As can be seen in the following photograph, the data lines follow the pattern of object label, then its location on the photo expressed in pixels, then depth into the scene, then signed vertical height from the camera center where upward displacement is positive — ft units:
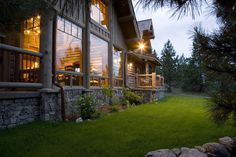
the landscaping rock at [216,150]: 8.28 -3.85
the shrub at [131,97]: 28.69 -3.21
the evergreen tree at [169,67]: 80.42 +6.70
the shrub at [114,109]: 21.54 -4.06
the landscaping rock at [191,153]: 7.53 -3.63
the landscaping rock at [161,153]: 7.44 -3.60
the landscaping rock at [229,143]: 8.97 -3.78
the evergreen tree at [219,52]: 6.67 +1.27
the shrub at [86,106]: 17.27 -3.01
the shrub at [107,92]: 24.40 -1.86
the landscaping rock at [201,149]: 8.39 -3.78
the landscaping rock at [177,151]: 7.75 -3.63
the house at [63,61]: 12.50 +2.35
